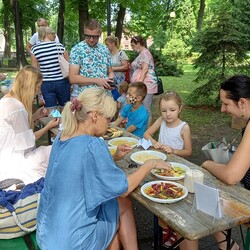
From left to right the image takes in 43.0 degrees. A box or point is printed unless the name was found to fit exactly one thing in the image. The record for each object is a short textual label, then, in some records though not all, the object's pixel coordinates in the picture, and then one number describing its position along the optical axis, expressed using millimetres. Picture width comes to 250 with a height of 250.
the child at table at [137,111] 3887
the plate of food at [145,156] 2527
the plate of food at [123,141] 2990
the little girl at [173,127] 3080
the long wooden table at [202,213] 1606
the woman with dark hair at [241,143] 1955
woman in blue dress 1702
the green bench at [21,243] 2049
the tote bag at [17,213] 2096
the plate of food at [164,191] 1885
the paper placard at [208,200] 1597
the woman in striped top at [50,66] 4789
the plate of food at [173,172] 2185
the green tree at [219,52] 7477
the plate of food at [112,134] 3227
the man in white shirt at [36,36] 6168
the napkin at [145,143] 2850
